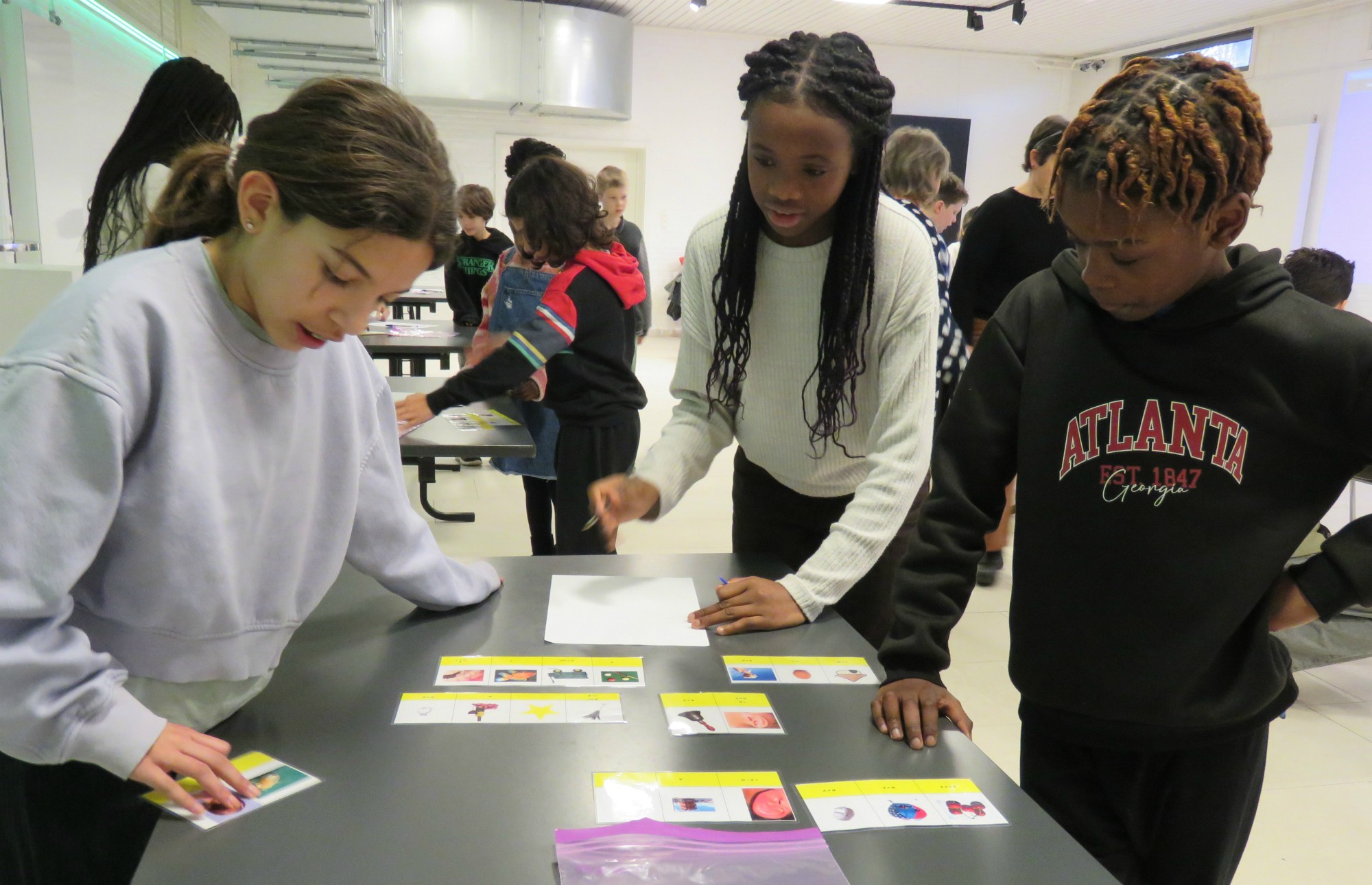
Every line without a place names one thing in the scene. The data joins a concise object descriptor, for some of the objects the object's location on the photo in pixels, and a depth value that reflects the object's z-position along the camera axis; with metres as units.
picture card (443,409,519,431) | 2.50
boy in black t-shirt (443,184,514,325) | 4.56
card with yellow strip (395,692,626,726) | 0.97
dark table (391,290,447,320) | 6.55
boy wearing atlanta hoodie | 0.92
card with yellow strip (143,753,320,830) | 0.78
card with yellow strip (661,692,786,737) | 0.97
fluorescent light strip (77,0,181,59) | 4.45
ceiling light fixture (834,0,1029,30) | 8.55
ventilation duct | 9.09
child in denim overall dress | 2.68
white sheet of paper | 1.19
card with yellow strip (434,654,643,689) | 1.06
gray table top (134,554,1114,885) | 0.75
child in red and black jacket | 2.37
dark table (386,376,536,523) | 2.22
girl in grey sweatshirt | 0.74
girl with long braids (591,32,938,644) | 1.22
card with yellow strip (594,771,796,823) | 0.83
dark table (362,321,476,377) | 3.90
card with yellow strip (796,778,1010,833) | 0.83
